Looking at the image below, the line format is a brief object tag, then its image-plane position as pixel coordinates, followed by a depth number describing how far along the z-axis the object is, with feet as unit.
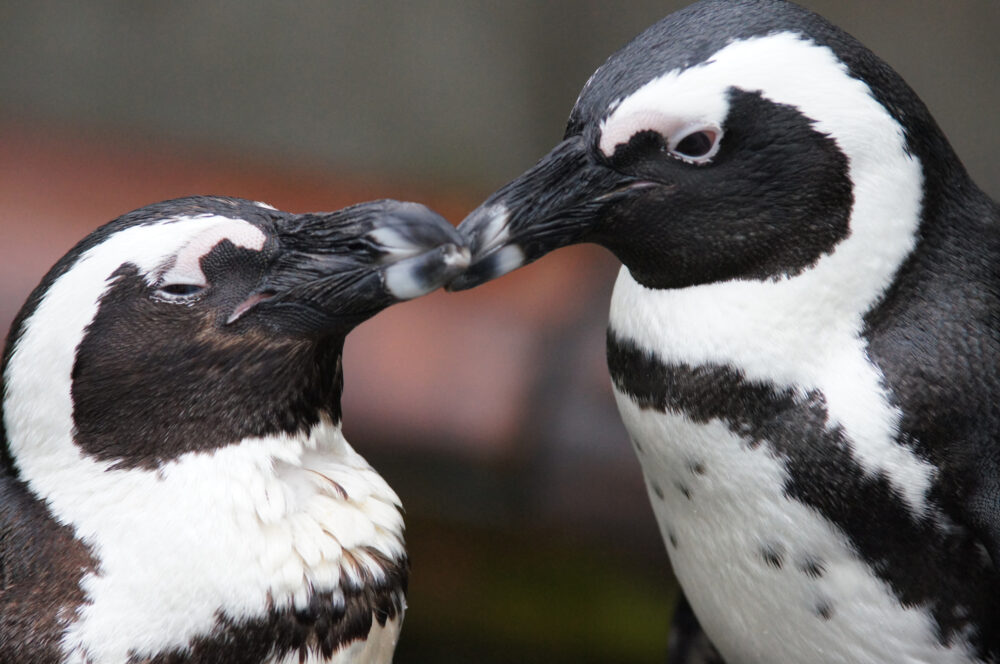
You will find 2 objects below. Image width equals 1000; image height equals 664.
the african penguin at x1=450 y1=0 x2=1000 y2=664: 7.94
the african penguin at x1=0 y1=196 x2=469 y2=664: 7.92
